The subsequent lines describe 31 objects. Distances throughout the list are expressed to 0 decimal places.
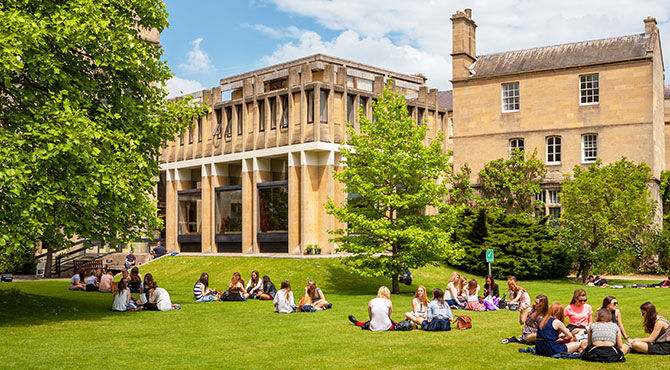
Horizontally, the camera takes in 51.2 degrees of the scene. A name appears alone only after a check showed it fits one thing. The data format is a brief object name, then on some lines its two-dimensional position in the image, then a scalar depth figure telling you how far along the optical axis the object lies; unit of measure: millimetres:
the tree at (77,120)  16719
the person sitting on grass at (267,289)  26438
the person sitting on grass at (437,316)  17062
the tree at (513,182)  46406
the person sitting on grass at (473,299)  22500
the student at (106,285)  30453
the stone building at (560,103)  43906
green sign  29641
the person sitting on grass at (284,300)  21359
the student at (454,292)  22578
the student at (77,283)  31000
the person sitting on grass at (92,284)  30766
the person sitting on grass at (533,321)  14180
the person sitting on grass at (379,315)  16938
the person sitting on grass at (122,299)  21938
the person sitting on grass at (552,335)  13250
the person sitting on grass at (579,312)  14984
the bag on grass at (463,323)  17375
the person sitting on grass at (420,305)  17697
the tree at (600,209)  34969
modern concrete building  45000
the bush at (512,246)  37375
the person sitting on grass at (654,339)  13336
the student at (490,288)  22969
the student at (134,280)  28234
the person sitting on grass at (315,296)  22250
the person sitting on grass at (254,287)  26562
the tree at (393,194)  29156
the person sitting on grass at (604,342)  12586
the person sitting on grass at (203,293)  25641
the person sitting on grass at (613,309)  14055
